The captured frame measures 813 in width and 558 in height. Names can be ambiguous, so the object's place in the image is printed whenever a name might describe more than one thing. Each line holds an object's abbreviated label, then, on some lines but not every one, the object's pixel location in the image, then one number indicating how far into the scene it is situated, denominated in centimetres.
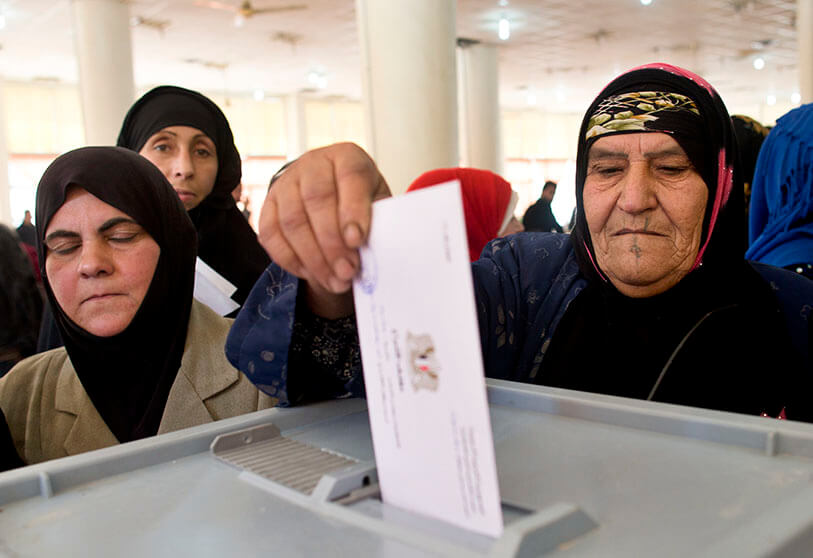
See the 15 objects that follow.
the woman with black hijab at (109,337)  126
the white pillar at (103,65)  746
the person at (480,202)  297
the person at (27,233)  698
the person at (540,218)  764
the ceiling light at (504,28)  1045
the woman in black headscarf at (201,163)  225
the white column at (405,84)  502
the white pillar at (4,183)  1203
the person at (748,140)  282
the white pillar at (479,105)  1148
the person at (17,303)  232
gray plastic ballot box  48
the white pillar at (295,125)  1569
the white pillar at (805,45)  708
